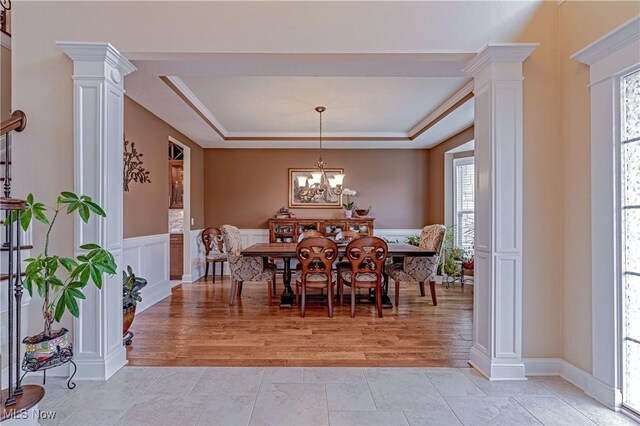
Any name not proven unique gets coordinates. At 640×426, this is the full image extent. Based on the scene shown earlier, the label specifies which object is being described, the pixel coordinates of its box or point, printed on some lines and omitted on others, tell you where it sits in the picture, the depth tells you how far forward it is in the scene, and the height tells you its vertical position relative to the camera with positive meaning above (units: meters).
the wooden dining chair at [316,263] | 3.74 -0.57
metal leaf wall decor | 3.87 +0.58
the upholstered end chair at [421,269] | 4.32 -0.71
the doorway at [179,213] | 5.77 +0.02
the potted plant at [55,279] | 1.96 -0.39
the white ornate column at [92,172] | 2.34 +0.30
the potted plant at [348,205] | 6.30 +0.17
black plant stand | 2.06 -0.93
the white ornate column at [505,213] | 2.38 +0.01
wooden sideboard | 6.22 -0.23
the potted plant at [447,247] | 5.73 -0.57
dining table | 4.03 -0.47
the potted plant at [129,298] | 2.86 -0.72
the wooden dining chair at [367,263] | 3.79 -0.56
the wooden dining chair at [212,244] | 6.09 -0.54
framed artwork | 6.52 +0.31
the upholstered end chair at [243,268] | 4.28 -0.69
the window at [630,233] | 1.94 -0.11
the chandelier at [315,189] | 6.42 +0.48
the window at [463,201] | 5.70 +0.22
